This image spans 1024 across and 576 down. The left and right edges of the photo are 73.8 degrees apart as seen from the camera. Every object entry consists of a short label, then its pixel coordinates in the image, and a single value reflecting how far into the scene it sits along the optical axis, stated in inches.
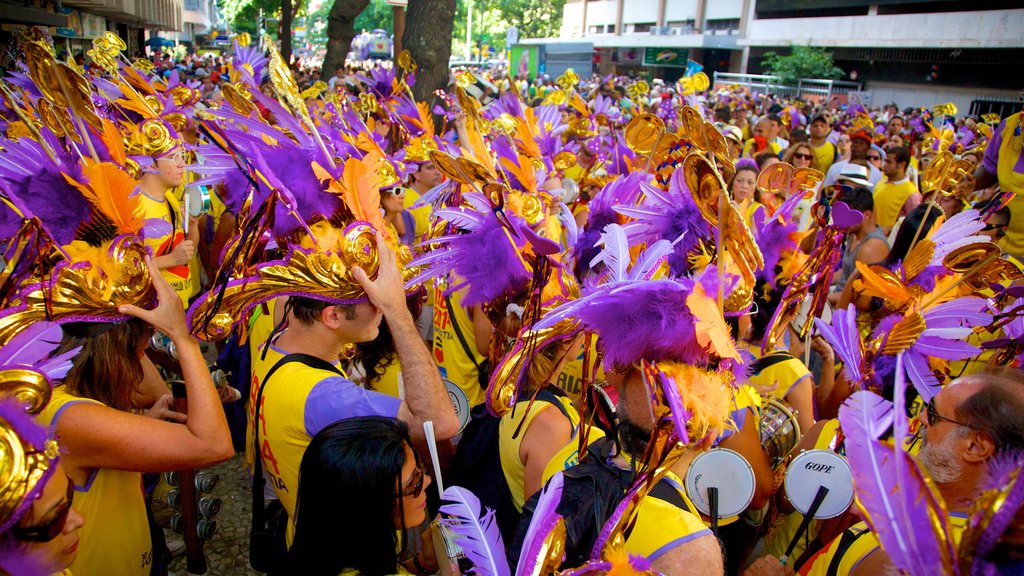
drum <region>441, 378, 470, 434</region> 106.8
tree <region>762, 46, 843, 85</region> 1343.5
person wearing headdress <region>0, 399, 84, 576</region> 46.1
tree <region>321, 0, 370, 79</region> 588.7
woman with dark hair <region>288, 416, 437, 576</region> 71.5
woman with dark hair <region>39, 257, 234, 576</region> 70.3
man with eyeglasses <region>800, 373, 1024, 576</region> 68.9
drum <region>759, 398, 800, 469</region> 101.7
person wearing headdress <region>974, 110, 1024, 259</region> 181.5
